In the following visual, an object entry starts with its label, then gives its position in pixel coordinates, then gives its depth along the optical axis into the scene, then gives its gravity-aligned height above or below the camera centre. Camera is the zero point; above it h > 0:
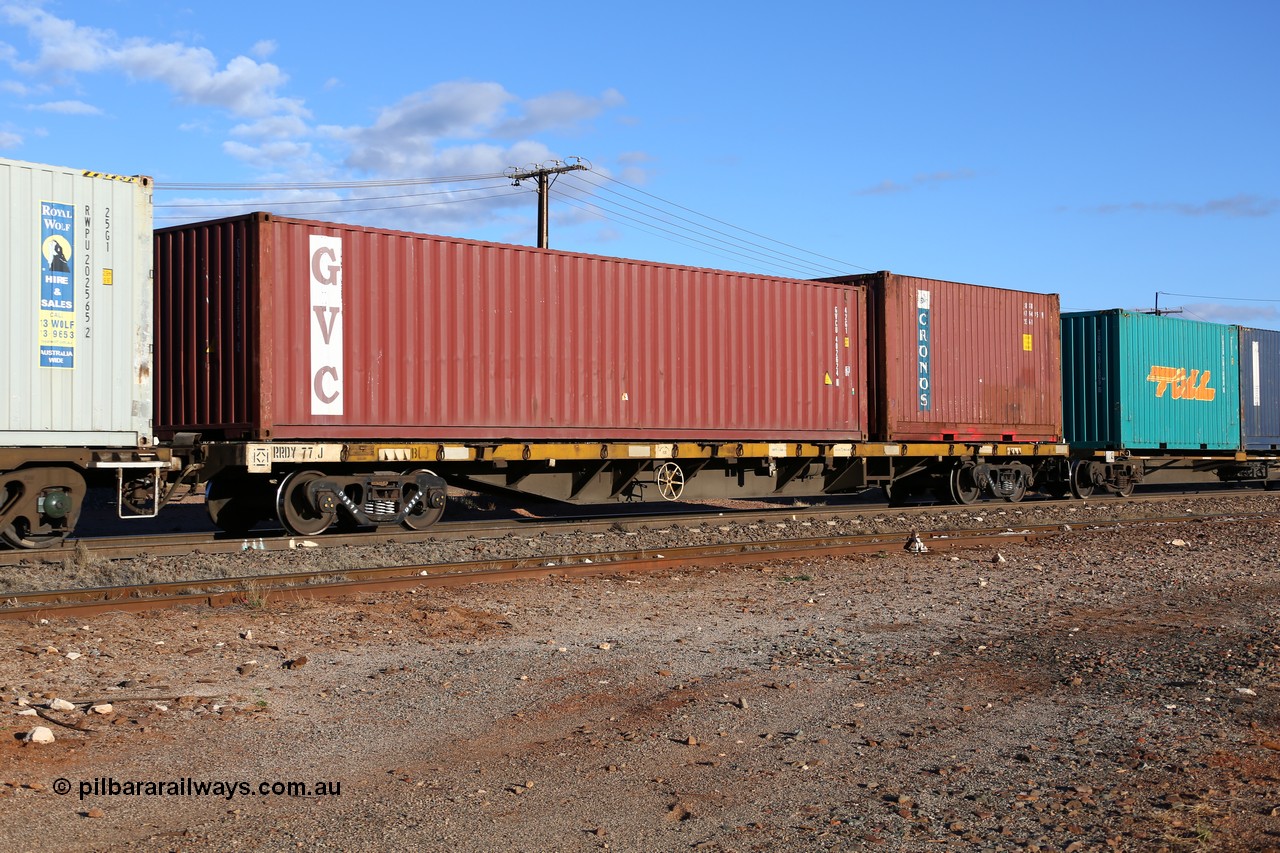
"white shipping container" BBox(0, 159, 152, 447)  10.20 +1.21
